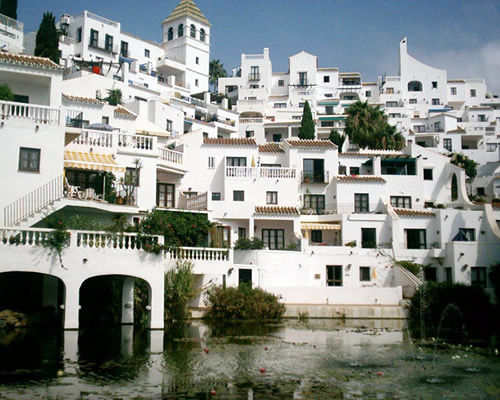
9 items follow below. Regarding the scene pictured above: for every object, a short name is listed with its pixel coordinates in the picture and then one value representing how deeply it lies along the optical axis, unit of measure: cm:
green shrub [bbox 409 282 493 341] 3697
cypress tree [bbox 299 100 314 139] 6812
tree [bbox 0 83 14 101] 3161
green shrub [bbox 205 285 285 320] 3488
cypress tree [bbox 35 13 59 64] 6303
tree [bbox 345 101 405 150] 6444
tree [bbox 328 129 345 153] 6569
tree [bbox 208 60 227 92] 10700
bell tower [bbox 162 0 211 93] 8744
